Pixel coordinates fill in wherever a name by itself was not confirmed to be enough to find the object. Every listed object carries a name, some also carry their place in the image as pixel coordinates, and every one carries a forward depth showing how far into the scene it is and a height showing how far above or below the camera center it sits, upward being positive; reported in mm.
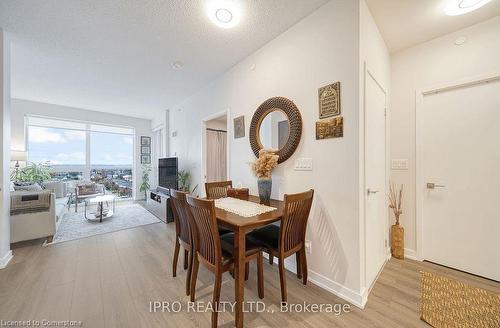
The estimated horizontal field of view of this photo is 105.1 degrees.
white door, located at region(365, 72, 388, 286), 1752 -152
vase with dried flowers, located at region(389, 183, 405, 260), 2387 -804
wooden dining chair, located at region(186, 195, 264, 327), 1354 -680
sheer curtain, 4184 +233
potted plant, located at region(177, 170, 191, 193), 4289 -353
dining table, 1343 -527
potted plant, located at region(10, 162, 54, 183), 4152 -169
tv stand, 3885 -864
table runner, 1683 -410
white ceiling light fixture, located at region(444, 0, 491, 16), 1690 +1429
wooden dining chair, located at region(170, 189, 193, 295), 1684 -574
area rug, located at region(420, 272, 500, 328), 1419 -1171
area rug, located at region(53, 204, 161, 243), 3213 -1136
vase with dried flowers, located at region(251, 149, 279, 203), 2029 -67
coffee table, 3870 -1013
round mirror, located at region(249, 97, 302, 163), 2057 +444
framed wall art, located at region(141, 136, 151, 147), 6398 +828
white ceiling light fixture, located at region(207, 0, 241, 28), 1822 +1538
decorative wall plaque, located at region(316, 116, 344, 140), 1719 +338
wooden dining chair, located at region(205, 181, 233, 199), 2490 -318
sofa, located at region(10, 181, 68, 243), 2588 -812
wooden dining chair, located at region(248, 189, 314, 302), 1549 -651
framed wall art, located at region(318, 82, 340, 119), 1741 +602
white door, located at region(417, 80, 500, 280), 1935 -158
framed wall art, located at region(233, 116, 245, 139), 2727 +555
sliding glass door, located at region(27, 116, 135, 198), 4918 +429
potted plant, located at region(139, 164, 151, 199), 6084 -449
